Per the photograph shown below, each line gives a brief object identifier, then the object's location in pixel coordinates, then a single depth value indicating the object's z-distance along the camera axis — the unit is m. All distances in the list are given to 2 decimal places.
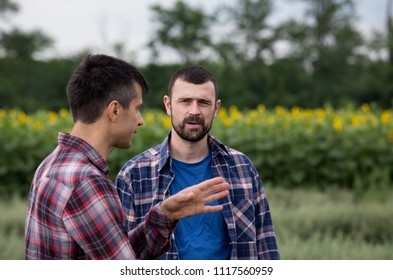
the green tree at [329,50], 24.94
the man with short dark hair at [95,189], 1.84
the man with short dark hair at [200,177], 2.84
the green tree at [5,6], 30.22
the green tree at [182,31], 29.22
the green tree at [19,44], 28.83
